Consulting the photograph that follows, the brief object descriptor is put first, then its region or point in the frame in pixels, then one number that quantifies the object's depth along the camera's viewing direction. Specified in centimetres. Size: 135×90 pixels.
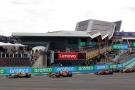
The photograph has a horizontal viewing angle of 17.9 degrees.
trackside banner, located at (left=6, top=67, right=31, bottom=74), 6384
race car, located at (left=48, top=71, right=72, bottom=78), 6299
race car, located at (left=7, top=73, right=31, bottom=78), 6125
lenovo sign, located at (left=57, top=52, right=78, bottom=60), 8344
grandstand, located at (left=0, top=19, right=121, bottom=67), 7972
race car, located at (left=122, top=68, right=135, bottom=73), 7400
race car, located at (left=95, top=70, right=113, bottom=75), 6938
